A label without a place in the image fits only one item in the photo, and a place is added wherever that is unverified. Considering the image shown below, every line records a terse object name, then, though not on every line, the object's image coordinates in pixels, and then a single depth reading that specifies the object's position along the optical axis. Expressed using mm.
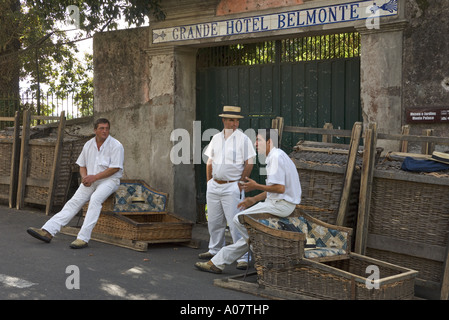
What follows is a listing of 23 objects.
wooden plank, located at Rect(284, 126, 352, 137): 8234
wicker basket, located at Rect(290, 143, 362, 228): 8055
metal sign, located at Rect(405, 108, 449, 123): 8625
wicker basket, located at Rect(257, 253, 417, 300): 6355
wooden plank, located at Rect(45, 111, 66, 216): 12148
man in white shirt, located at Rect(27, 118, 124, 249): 9492
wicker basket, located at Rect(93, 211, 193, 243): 9367
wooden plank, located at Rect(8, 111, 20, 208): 12938
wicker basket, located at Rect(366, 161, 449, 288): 7184
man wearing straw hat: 8688
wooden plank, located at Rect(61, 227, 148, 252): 9219
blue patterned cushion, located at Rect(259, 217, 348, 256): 7348
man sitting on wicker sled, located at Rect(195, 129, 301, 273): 7375
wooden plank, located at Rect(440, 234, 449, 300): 7000
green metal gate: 10109
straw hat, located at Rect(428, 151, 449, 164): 7312
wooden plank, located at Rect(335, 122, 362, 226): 7891
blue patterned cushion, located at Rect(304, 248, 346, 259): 6949
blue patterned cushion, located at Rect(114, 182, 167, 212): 10102
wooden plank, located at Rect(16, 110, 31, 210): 12703
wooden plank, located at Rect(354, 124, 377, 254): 7652
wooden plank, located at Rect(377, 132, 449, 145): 7379
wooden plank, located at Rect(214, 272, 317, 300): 6809
